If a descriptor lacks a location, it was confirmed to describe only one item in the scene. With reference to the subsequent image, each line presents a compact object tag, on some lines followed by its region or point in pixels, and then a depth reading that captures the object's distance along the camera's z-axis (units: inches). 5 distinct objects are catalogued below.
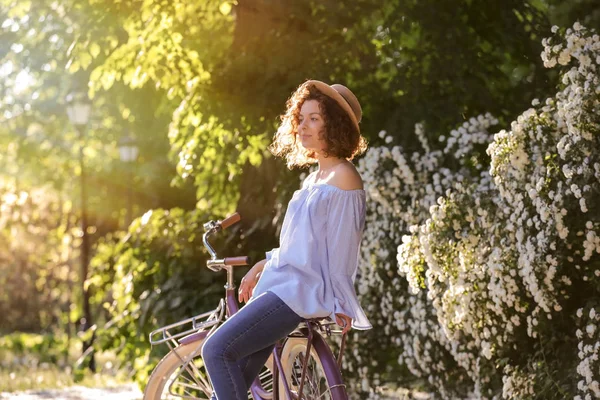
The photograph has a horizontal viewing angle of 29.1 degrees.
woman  190.7
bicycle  198.5
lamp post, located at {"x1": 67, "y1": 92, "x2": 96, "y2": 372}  697.6
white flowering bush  270.1
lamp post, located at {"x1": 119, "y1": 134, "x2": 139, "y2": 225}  740.6
